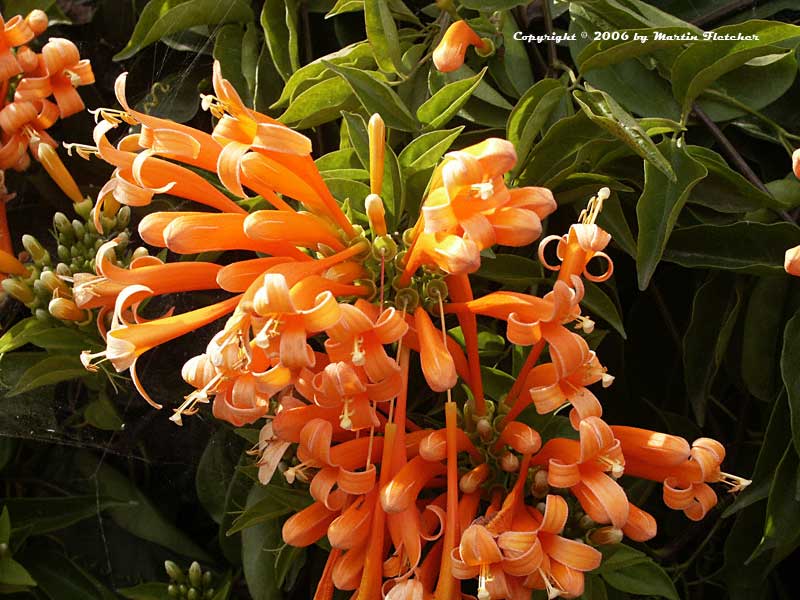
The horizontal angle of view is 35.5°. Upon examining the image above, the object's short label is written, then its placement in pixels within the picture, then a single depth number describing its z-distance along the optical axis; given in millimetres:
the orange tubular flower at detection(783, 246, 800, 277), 319
